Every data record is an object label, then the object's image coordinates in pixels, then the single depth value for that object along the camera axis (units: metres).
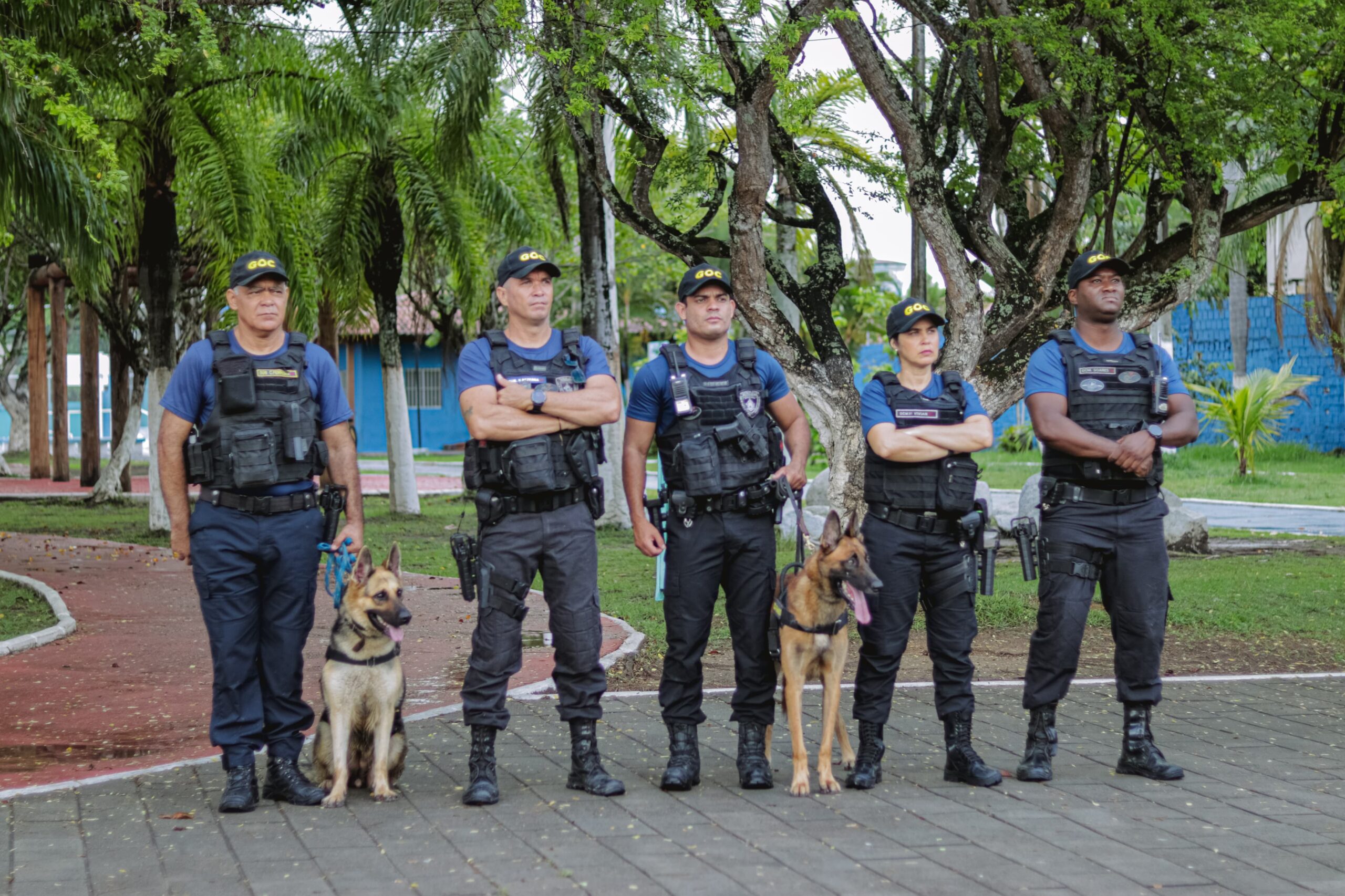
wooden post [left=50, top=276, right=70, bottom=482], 28.72
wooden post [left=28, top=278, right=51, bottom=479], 30.84
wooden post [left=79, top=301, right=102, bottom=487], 27.70
